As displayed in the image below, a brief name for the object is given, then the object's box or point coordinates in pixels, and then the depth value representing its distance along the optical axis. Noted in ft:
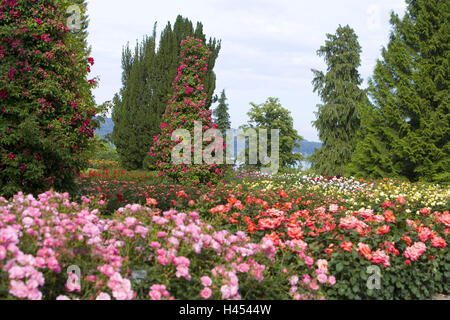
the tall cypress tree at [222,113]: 89.10
